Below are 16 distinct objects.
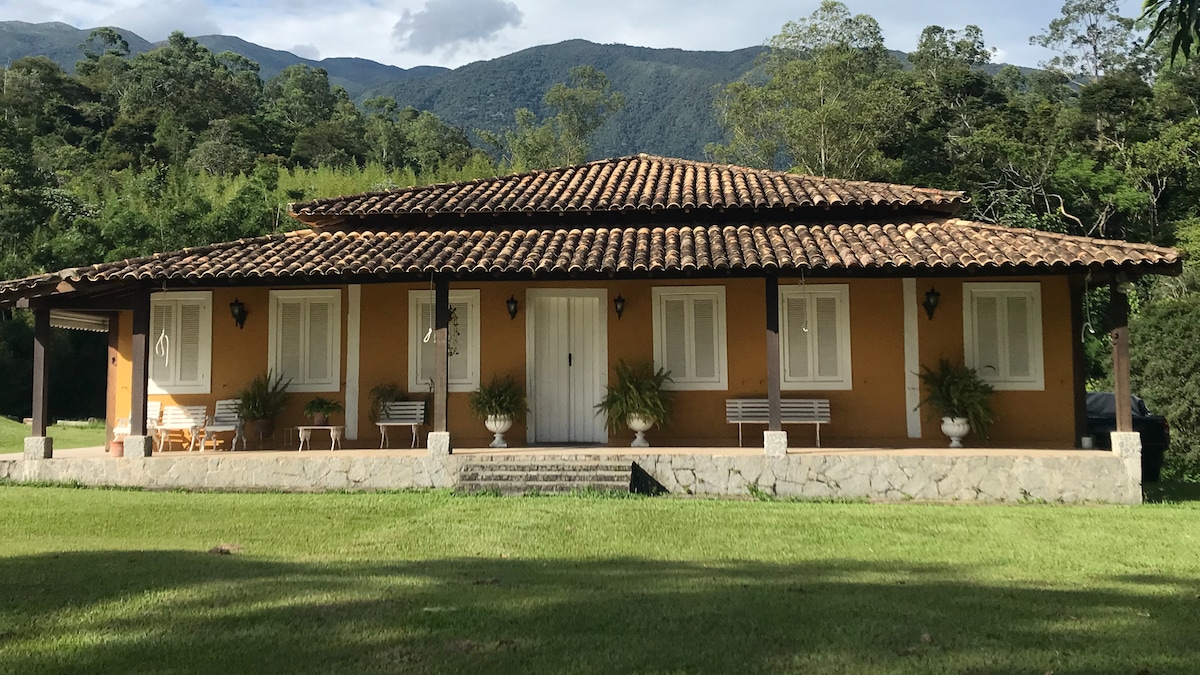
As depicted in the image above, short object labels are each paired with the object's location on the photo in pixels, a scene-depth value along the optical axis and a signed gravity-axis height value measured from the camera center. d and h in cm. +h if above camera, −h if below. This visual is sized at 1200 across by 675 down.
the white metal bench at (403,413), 1232 -55
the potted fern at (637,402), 1177 -38
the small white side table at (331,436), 1198 -85
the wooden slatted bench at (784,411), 1202 -52
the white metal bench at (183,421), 1234 -65
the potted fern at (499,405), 1198 -43
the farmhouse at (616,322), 1191 +77
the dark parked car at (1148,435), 1292 -95
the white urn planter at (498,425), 1195 -70
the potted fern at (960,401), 1148 -38
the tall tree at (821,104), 3075 +1050
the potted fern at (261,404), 1238 -41
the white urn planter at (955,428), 1146 -74
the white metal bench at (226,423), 1205 -67
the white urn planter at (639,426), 1176 -71
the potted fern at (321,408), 1238 -47
